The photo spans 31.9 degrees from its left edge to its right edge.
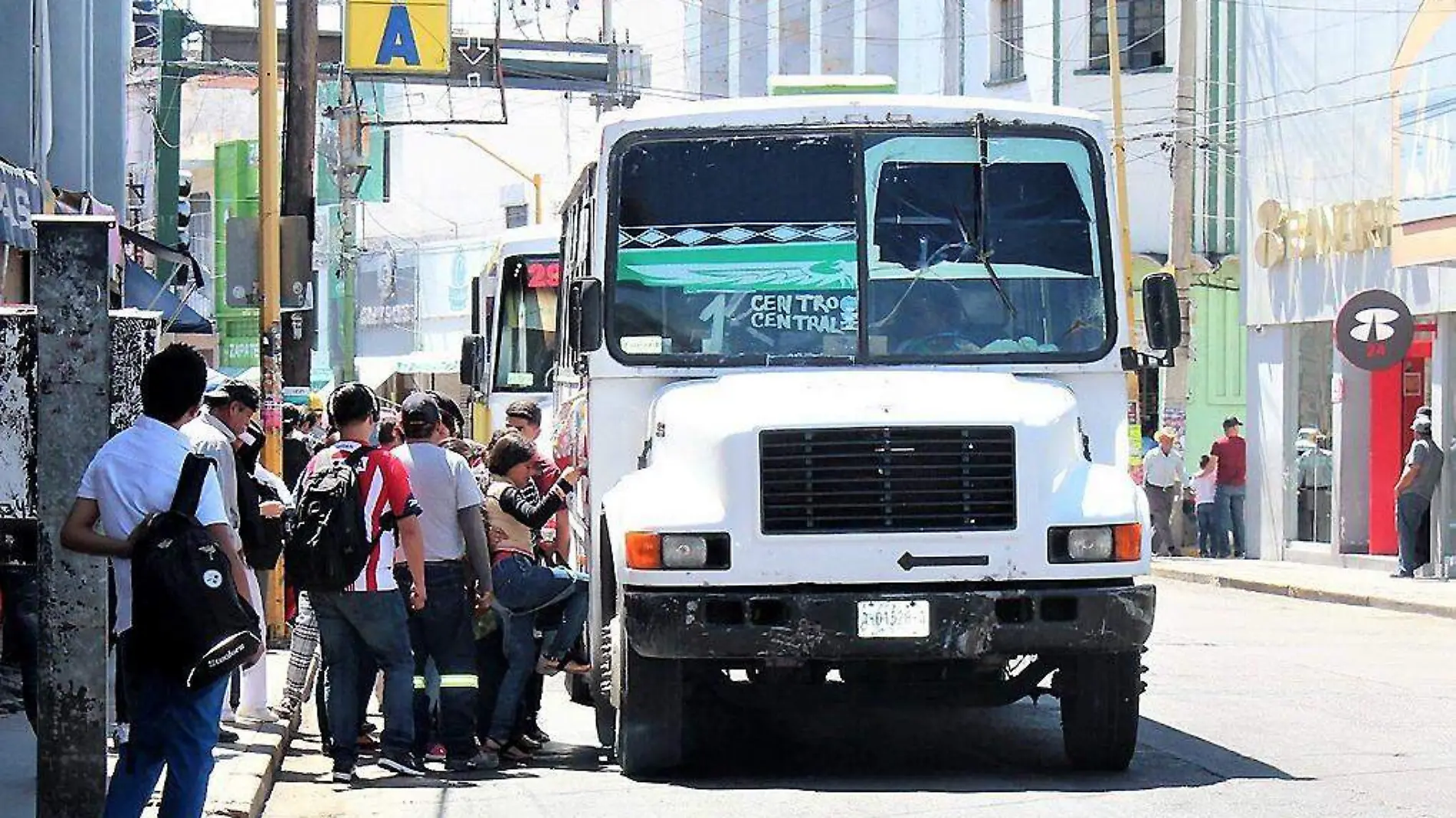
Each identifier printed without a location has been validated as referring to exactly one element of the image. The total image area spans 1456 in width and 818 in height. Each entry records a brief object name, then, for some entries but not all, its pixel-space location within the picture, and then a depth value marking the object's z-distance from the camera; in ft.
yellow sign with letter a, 107.14
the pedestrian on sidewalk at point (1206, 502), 111.65
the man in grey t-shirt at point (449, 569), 38.50
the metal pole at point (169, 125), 123.13
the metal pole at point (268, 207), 59.88
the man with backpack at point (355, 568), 36.68
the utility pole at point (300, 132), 69.41
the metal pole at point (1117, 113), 106.70
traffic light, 129.08
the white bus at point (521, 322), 80.23
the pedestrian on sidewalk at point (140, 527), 25.81
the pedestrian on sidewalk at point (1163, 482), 112.27
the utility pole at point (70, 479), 27.48
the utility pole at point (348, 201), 138.72
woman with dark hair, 40.09
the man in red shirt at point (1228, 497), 110.42
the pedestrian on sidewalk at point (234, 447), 35.22
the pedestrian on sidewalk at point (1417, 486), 89.51
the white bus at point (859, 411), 35.55
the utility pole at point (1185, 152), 109.60
